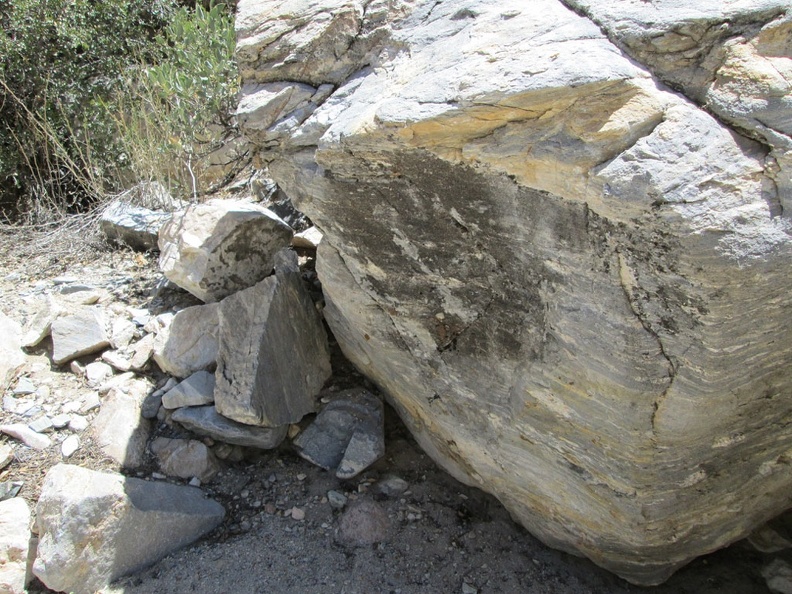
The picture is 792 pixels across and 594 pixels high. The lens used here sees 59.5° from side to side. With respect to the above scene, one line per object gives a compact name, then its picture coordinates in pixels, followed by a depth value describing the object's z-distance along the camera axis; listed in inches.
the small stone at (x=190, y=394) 117.6
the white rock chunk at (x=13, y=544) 101.2
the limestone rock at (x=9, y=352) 124.9
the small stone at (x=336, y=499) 112.6
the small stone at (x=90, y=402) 120.8
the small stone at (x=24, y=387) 123.5
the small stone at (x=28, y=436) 116.1
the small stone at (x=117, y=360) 126.1
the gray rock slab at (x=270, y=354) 112.2
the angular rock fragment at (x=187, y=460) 114.7
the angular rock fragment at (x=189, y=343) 122.5
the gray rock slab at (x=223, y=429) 114.2
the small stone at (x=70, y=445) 115.2
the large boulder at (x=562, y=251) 64.9
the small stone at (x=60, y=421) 118.3
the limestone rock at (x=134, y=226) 158.6
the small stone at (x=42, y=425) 117.9
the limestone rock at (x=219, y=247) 122.6
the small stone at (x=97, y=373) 125.0
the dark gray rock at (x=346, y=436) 115.4
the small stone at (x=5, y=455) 113.7
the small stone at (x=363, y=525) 108.7
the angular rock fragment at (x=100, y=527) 99.3
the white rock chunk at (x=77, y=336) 127.2
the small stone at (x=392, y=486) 115.4
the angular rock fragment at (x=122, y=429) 114.3
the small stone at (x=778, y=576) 105.3
